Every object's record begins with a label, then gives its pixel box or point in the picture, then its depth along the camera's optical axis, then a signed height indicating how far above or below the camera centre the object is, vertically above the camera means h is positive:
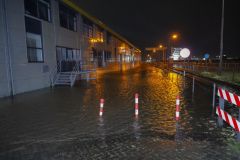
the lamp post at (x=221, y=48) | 20.77 +1.33
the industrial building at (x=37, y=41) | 12.14 +1.77
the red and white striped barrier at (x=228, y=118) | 5.01 -1.55
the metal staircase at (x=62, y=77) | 16.95 -1.25
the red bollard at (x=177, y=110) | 6.82 -1.64
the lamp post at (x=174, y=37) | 36.70 +4.61
